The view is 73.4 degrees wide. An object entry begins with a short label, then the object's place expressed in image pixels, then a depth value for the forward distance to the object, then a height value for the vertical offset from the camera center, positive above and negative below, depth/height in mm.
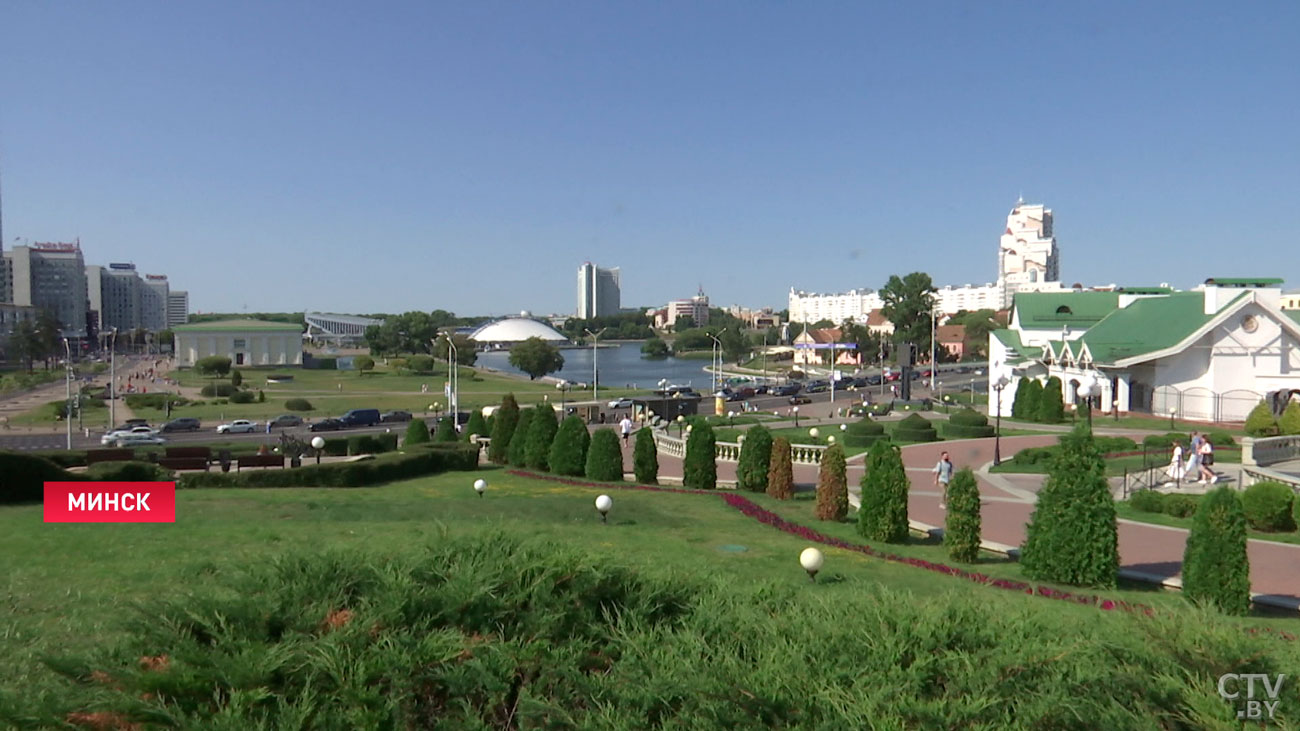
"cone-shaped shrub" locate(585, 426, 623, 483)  23156 -3080
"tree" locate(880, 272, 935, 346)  97438 +4232
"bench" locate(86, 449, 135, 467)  22172 -3060
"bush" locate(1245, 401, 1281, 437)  30141 -2685
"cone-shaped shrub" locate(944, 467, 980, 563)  13539 -2701
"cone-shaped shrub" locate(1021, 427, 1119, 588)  11938 -2467
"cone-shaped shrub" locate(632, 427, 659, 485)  22656 -3052
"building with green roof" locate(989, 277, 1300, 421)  37844 -380
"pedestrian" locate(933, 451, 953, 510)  20281 -2960
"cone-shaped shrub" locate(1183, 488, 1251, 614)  10484 -2574
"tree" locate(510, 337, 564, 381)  89562 -1561
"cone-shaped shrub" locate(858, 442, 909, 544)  14953 -2611
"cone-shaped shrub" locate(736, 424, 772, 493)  20844 -2821
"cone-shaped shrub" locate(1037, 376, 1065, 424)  39375 -2654
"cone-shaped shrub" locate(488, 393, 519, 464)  27109 -2790
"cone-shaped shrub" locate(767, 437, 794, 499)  20031 -2954
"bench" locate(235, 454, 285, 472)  23234 -3201
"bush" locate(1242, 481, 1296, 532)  16312 -3014
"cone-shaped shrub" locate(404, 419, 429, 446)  29594 -3072
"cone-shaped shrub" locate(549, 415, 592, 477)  23766 -2886
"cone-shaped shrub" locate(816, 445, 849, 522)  16828 -2762
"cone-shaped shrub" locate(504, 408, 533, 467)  25812 -3000
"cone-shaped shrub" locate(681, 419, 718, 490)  21609 -2834
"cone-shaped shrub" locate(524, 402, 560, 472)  24938 -2742
